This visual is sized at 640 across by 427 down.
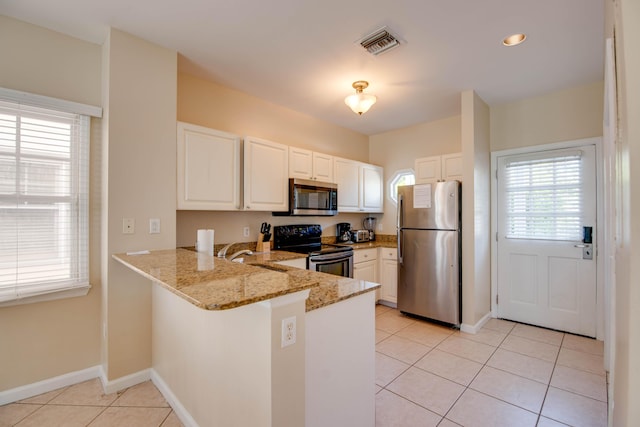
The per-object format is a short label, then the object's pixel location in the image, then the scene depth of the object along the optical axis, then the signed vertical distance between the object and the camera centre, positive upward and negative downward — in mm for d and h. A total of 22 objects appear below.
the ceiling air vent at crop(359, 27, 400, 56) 2129 +1347
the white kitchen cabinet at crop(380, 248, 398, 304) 3969 -850
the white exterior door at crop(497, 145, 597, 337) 3016 -277
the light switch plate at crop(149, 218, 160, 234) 2229 -86
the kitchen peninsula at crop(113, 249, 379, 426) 1077 -615
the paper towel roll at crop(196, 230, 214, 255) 2184 -210
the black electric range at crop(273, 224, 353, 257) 3457 -337
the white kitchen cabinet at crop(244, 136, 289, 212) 2941 +428
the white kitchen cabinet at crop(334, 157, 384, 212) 4027 +437
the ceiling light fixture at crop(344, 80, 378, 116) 2799 +1120
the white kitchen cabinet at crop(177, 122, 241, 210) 2463 +425
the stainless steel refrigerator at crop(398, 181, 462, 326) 3219 -430
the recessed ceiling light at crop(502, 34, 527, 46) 2189 +1368
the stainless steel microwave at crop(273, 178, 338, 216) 3350 +211
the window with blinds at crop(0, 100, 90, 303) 1920 +99
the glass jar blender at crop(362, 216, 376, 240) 4836 -159
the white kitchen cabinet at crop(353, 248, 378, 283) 3750 -676
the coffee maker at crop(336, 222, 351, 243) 4383 -281
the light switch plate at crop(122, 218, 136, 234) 2111 -79
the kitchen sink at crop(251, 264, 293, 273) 1947 -369
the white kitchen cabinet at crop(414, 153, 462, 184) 3541 +603
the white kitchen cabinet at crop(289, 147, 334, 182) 3417 +632
